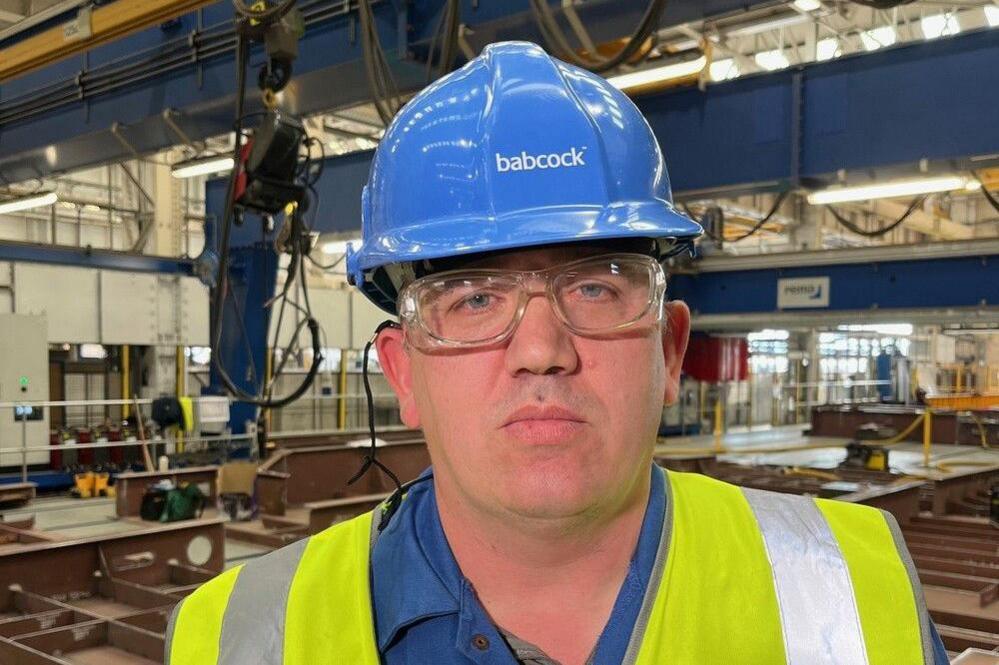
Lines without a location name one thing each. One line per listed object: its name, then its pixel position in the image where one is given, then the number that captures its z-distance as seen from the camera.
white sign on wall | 9.91
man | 1.21
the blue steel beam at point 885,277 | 8.79
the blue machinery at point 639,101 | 4.80
